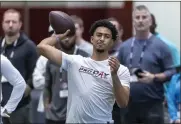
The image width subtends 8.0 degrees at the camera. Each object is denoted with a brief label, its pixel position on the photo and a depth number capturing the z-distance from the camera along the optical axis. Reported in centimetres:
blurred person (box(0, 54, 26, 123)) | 1372
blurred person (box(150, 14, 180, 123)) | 1769
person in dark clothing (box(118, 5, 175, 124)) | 1627
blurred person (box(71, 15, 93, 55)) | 1801
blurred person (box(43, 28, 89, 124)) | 1628
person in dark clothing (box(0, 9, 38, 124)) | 1676
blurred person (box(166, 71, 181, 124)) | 1741
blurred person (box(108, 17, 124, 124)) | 1345
